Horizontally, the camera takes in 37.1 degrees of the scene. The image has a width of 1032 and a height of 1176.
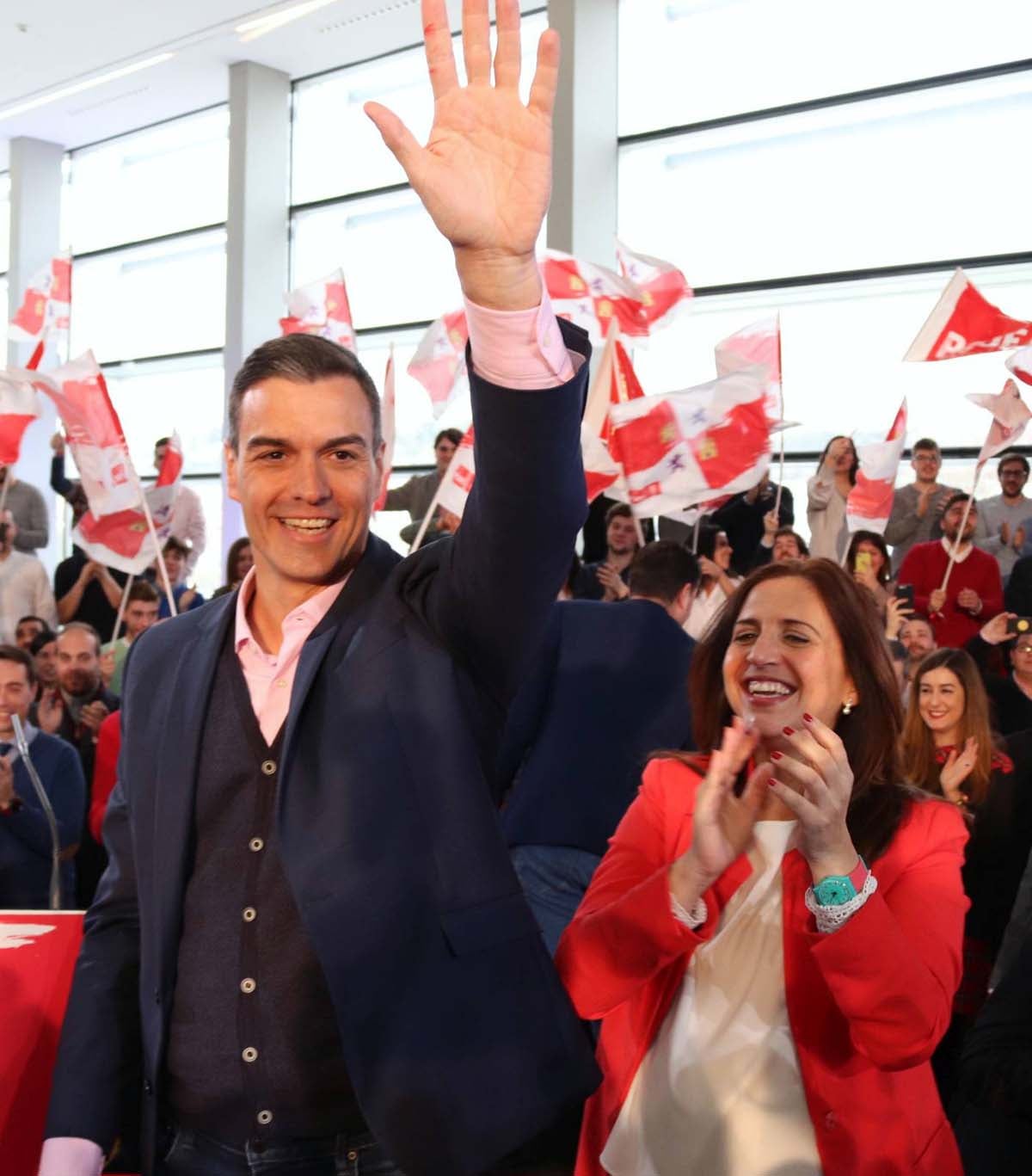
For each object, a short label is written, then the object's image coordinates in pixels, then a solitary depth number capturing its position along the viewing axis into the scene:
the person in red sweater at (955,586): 7.01
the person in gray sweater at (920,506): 8.00
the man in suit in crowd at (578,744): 3.29
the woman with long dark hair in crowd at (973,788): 3.63
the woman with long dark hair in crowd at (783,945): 1.79
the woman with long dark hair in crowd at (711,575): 6.50
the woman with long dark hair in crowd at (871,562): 6.80
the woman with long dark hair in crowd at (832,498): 7.71
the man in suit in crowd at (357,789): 1.37
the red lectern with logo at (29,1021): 2.01
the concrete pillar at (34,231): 14.98
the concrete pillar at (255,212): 12.80
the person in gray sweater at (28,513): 9.87
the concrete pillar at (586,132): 10.49
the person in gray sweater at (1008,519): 7.69
